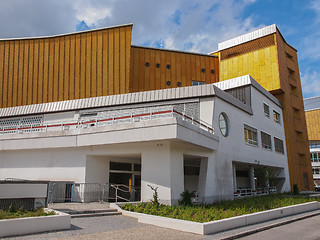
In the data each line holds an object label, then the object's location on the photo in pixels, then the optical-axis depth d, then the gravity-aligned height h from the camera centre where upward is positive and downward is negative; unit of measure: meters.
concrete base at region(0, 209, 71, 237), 8.50 -1.28
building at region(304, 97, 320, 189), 60.00 +9.55
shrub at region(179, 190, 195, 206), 15.81 -0.88
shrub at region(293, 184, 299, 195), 28.16 -0.84
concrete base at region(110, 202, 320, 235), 9.64 -1.45
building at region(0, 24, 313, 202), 28.95 +11.94
